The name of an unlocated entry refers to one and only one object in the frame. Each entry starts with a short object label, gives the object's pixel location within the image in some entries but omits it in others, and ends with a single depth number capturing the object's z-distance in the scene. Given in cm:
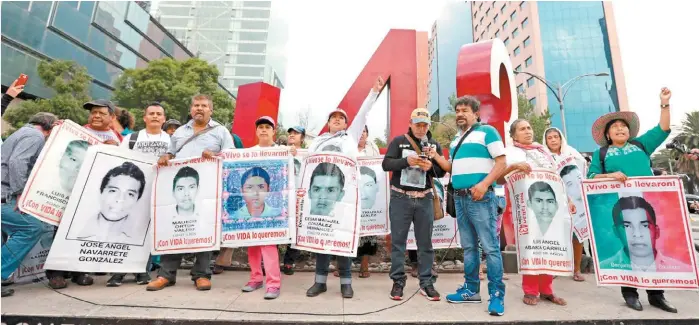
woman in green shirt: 332
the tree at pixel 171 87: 2608
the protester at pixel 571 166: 435
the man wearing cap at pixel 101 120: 411
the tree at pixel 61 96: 2152
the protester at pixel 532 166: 336
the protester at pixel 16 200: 346
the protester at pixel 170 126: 535
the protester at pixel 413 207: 344
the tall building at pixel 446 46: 4931
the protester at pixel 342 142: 357
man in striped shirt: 311
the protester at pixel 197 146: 373
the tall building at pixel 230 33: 7744
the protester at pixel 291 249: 480
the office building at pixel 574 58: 3728
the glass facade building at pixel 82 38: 2627
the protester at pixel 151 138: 421
